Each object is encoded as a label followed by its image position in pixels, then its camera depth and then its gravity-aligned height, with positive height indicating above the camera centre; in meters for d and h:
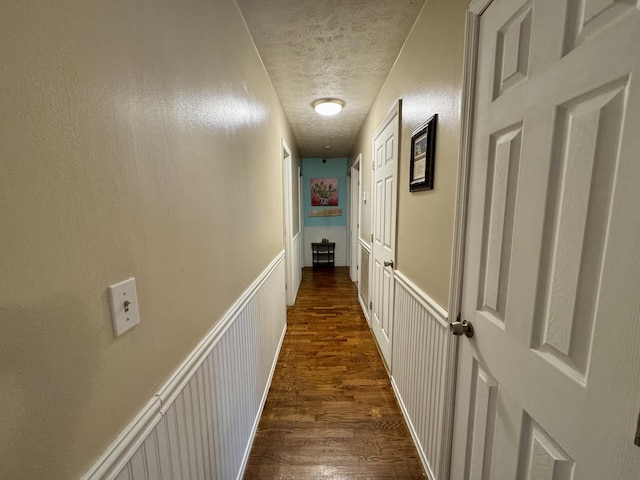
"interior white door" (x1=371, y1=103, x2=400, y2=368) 1.92 -0.15
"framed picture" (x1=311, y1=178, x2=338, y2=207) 5.43 +0.42
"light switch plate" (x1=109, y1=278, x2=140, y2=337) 0.55 -0.21
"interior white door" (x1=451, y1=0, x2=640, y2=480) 0.47 -0.07
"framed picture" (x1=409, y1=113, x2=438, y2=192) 1.27 +0.29
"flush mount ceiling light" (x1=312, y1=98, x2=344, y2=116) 2.51 +1.03
